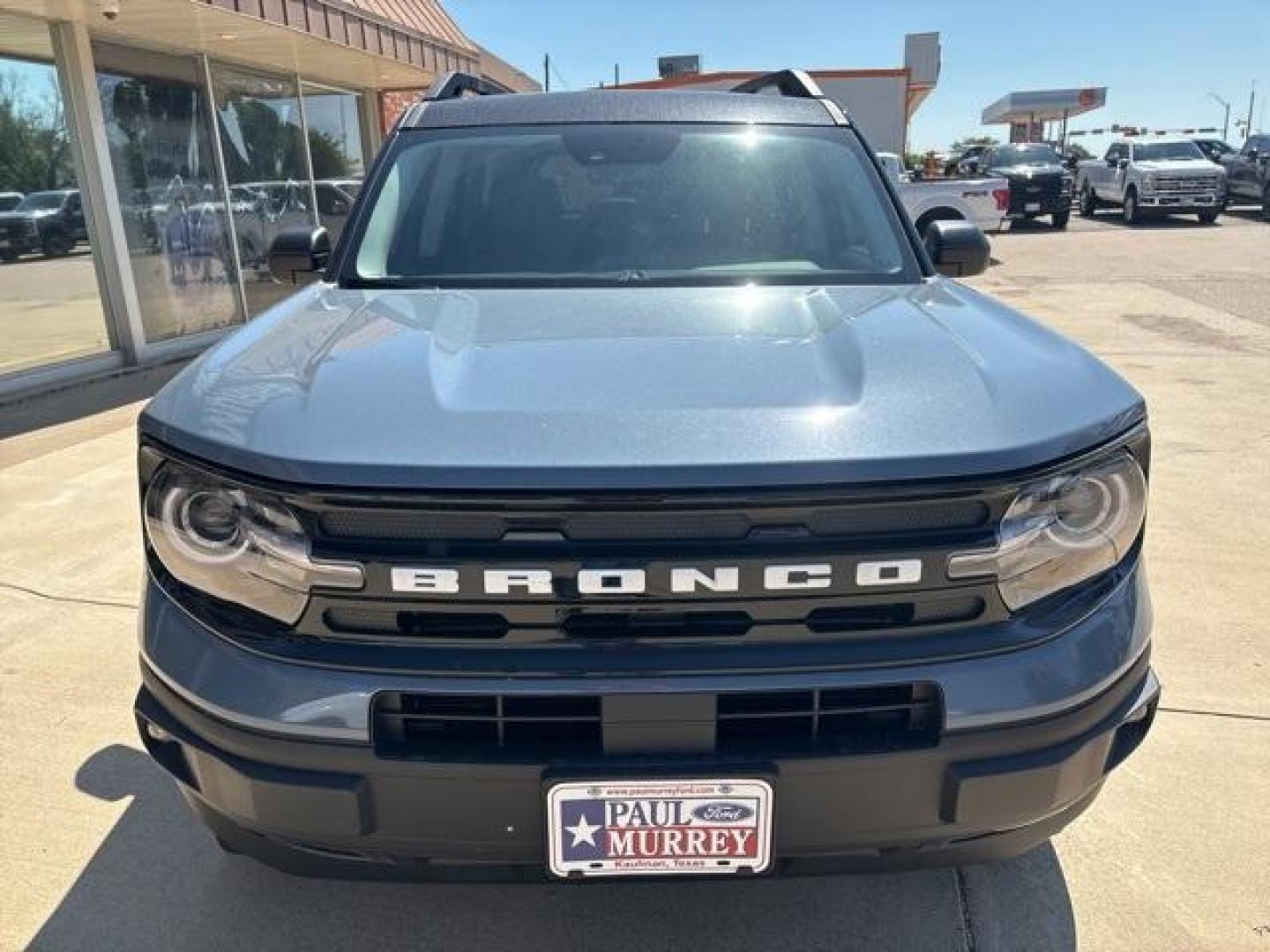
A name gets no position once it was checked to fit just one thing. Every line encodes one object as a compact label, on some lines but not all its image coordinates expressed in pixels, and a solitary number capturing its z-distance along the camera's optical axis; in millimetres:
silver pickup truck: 21625
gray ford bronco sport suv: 1583
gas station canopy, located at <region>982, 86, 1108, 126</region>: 56344
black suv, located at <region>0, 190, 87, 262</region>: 7590
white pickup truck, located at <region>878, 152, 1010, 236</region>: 14742
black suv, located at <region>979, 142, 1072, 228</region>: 21641
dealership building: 7648
